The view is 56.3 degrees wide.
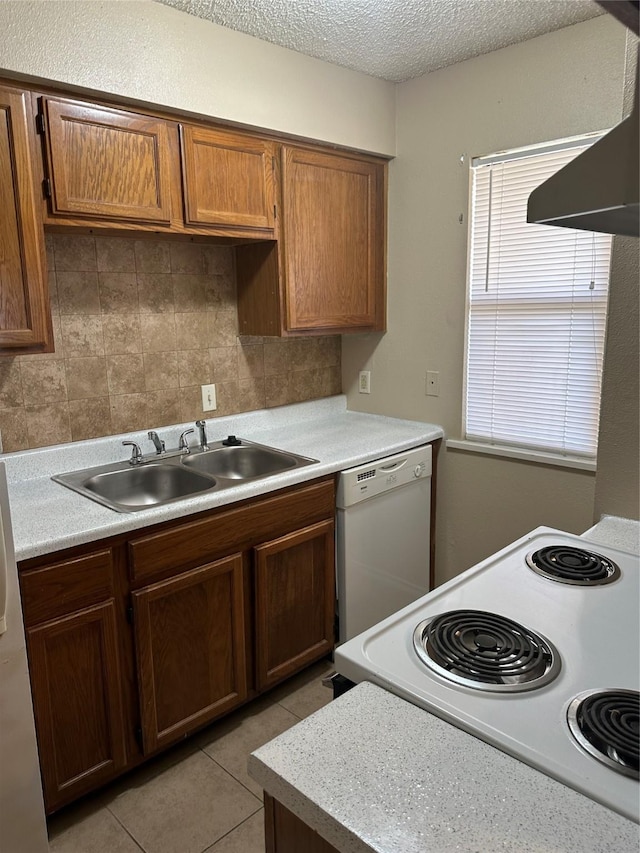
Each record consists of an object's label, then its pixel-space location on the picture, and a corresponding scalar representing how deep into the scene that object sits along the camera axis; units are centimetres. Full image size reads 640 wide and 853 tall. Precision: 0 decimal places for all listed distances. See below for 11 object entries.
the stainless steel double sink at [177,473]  221
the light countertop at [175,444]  173
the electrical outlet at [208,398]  269
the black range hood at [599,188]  71
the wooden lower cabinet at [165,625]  172
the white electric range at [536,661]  82
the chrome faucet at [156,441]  244
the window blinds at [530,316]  232
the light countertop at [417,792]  70
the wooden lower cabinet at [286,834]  85
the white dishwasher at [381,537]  248
